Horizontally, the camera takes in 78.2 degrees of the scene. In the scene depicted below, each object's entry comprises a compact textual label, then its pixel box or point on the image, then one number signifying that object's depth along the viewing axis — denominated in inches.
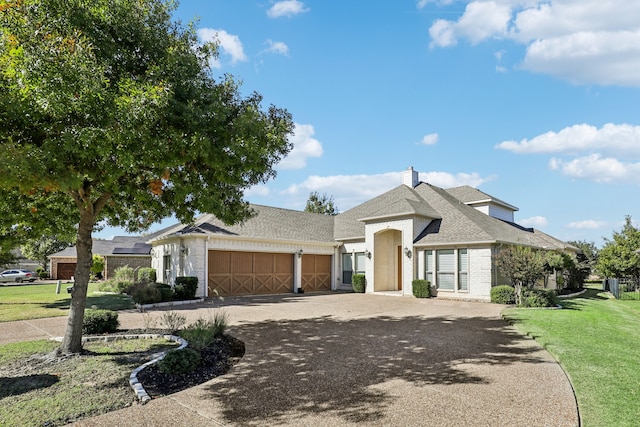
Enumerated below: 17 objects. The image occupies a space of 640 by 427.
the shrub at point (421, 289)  770.8
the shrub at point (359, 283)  896.9
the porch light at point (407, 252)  821.5
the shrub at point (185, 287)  691.4
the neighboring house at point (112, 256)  1437.0
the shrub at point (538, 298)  604.7
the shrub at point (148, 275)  951.6
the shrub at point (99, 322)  378.6
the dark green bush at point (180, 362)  254.8
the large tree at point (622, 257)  982.4
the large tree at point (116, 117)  229.1
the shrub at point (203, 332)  314.6
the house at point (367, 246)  756.0
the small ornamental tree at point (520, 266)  613.0
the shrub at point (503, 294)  663.1
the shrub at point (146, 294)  616.1
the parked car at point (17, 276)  1569.9
